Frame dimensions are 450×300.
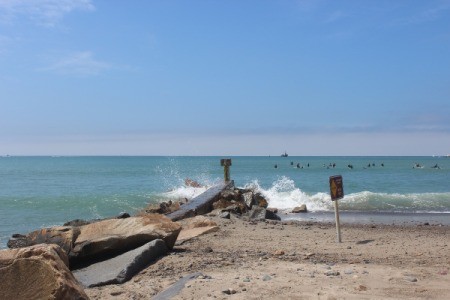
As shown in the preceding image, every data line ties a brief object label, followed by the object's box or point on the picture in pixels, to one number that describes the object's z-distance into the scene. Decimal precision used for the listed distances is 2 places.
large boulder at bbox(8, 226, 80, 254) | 7.96
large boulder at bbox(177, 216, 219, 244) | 10.05
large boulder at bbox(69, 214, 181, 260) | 7.95
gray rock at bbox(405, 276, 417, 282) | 5.94
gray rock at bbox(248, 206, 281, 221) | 14.89
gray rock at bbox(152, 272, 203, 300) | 5.53
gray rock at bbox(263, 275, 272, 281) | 6.03
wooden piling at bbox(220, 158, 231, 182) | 24.52
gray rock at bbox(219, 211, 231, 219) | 13.72
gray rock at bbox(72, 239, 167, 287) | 6.65
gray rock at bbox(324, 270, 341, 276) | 6.23
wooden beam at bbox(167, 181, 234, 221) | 13.54
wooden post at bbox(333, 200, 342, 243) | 9.92
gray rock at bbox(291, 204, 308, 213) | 20.14
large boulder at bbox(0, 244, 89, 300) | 4.34
